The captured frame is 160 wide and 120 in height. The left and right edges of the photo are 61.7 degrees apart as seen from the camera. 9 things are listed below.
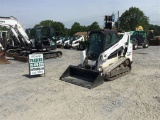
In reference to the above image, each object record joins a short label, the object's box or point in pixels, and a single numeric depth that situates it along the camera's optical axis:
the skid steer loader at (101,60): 5.03
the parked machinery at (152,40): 16.43
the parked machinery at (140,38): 13.71
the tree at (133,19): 39.82
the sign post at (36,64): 5.60
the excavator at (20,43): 9.82
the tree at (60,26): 39.96
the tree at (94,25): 37.32
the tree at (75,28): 41.06
